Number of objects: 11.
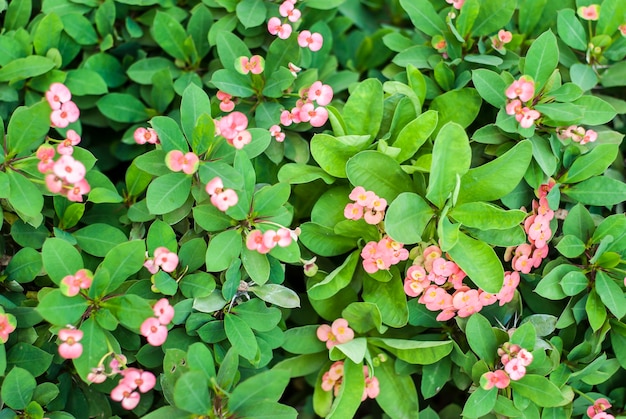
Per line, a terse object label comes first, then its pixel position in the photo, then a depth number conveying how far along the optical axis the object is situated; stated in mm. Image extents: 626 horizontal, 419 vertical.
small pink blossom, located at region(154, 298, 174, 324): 496
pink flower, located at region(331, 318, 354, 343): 539
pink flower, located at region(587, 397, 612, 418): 540
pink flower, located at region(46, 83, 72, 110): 511
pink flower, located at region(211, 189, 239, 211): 501
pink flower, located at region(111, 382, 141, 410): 486
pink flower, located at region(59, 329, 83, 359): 483
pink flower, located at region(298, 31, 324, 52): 552
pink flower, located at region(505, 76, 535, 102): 538
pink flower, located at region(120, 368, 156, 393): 489
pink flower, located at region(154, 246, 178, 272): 508
